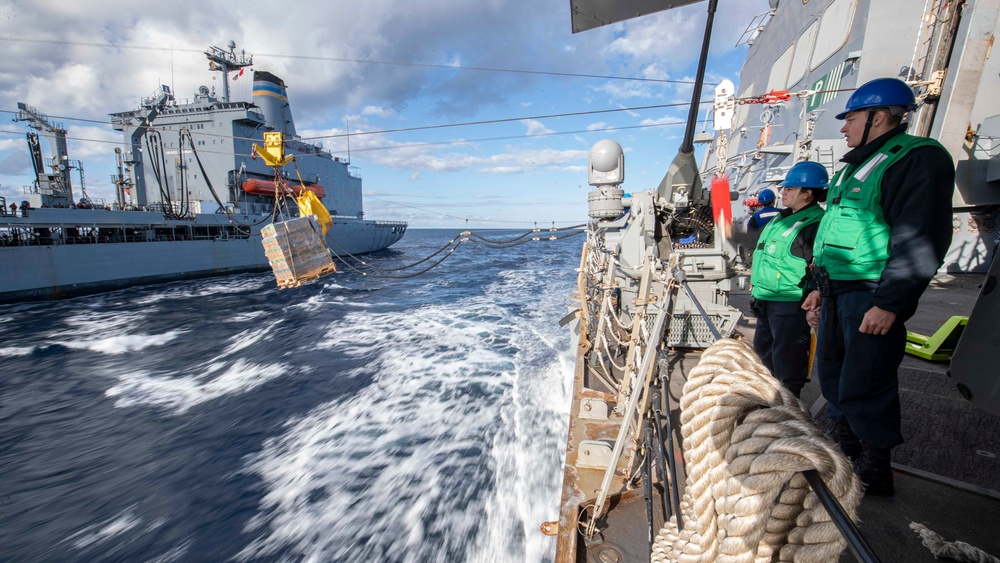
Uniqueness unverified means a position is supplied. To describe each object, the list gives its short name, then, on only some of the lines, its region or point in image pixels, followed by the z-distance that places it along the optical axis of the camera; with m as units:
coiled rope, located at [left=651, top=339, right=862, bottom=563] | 0.72
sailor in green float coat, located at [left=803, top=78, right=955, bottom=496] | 1.73
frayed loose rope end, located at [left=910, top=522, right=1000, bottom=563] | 1.66
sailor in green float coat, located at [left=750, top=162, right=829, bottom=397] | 2.79
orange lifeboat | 26.17
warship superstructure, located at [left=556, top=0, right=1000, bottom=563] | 0.76
